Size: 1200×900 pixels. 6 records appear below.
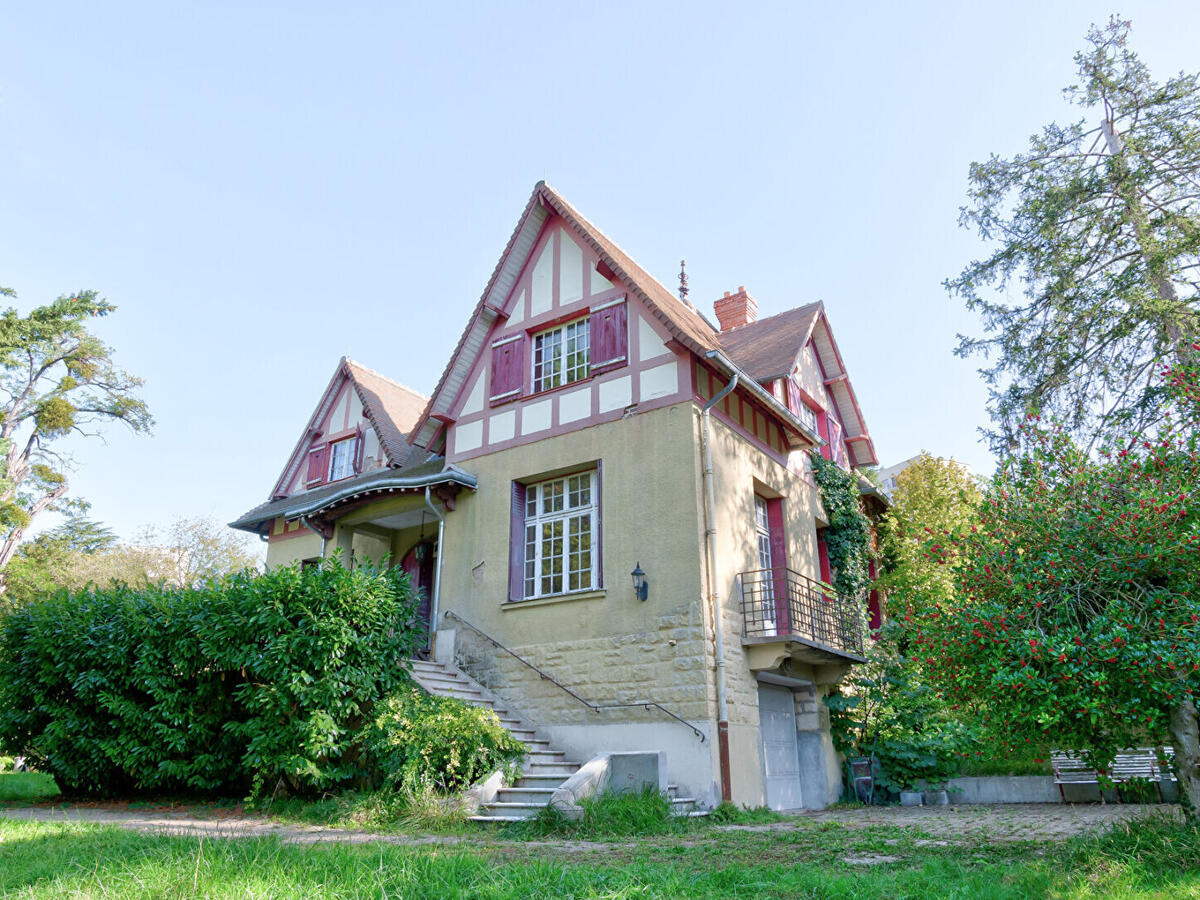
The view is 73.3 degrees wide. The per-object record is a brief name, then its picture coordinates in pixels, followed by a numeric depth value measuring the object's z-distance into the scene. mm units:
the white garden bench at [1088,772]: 11445
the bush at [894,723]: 12680
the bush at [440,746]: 9062
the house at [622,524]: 10617
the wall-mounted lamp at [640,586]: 10812
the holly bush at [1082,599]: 5492
